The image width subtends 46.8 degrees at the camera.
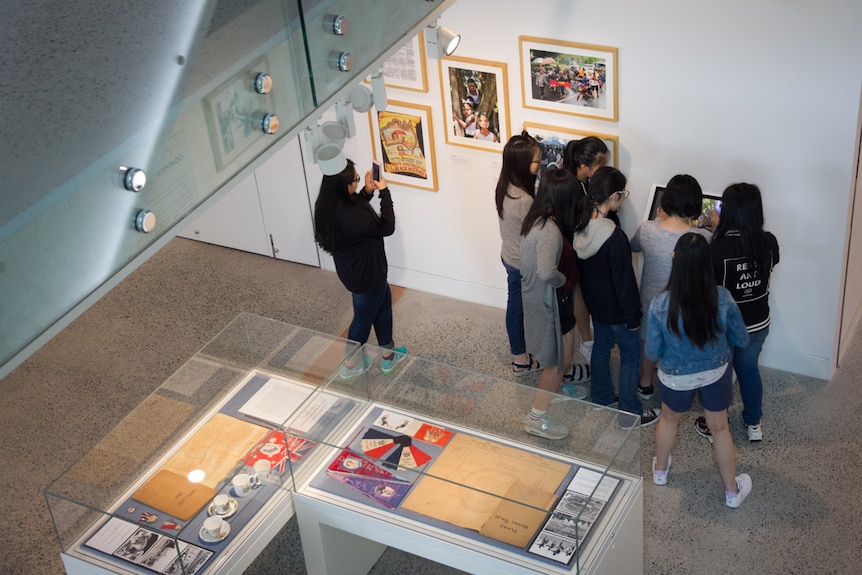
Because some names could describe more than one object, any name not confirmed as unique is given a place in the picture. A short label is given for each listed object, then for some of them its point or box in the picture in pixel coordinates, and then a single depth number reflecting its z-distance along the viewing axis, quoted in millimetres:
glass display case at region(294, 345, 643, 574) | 4219
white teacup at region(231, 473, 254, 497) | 4590
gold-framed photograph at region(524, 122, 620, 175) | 6426
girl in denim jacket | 4785
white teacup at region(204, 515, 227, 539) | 4406
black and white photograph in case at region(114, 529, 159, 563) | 4354
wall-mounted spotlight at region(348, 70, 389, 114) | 3902
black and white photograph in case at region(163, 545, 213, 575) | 4301
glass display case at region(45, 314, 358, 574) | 4398
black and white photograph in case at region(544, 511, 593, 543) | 4117
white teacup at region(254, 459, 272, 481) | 4645
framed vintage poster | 7012
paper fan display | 4535
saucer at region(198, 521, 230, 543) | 4402
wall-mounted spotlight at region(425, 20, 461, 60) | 4523
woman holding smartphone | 5918
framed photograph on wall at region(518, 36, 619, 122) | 6164
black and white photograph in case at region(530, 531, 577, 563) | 4129
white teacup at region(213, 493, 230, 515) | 4500
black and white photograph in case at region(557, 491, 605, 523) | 4172
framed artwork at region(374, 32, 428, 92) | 6750
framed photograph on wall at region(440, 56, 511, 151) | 6598
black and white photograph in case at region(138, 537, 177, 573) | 4316
